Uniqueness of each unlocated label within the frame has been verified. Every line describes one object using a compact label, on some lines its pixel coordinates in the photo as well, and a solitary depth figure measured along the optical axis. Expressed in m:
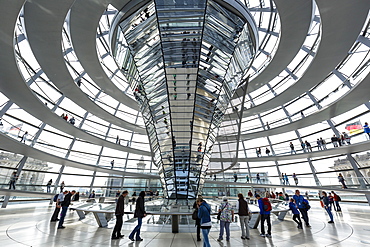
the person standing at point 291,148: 20.69
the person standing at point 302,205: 7.62
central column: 9.51
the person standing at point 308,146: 18.83
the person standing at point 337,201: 12.47
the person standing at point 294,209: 7.40
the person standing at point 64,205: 7.11
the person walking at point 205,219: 4.68
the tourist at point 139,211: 5.72
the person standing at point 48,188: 15.28
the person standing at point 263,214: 6.28
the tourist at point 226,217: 5.80
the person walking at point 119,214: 5.95
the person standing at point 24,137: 14.26
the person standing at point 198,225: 5.86
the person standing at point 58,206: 7.99
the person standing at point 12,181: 12.88
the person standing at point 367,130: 14.18
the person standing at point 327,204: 8.28
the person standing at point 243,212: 6.04
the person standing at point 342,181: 13.85
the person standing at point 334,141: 16.67
